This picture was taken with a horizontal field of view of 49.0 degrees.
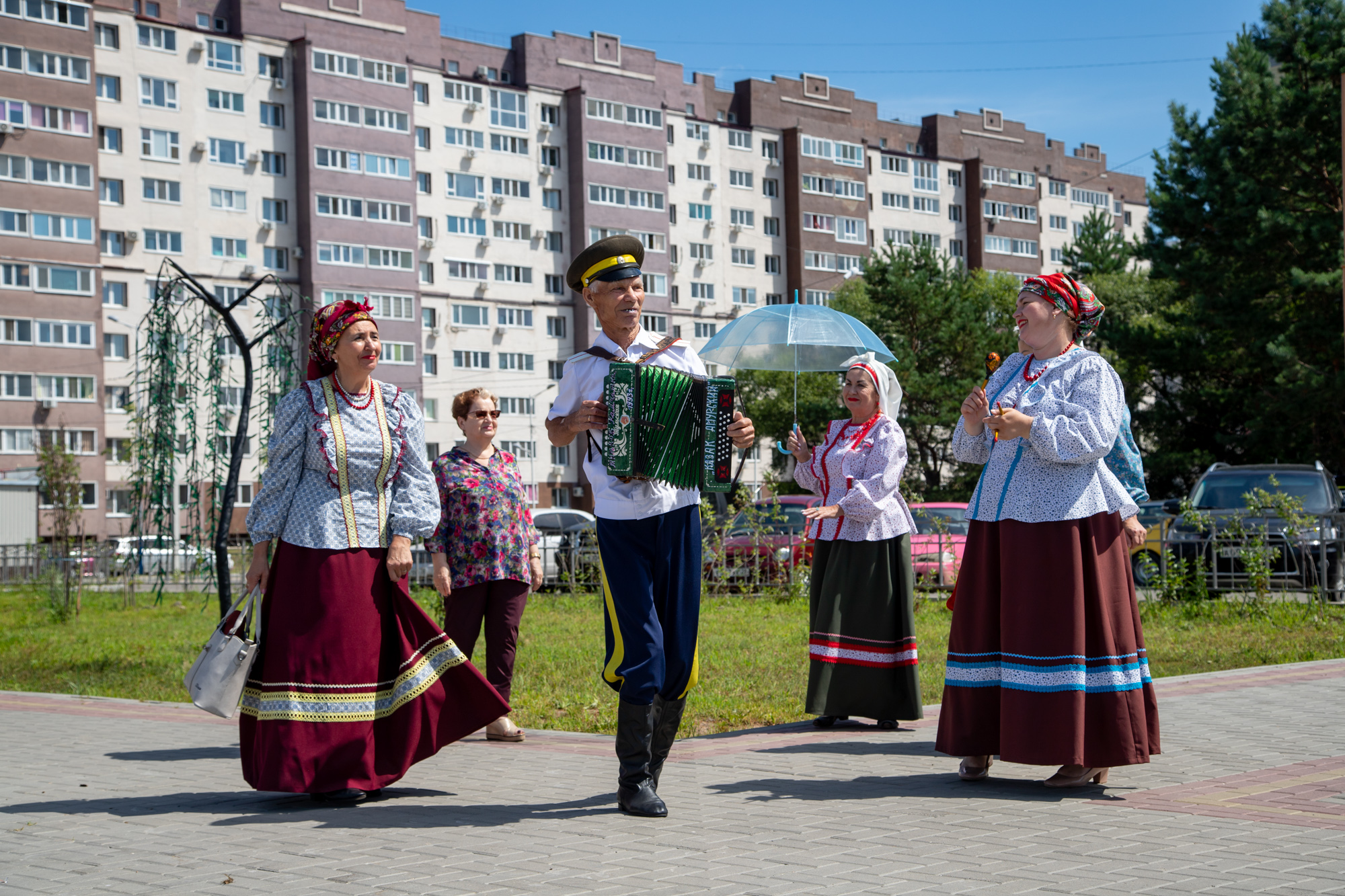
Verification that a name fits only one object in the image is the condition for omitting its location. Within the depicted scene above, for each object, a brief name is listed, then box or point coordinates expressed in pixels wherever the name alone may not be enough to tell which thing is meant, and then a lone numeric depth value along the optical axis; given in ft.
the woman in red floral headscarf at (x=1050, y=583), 20.97
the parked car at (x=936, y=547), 66.33
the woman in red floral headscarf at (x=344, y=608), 21.24
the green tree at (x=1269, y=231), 130.31
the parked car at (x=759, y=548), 67.10
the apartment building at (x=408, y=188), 210.18
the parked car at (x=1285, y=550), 50.60
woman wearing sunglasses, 28.37
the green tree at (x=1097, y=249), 268.62
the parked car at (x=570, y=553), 71.10
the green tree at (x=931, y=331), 184.55
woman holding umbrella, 27.50
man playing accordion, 20.12
